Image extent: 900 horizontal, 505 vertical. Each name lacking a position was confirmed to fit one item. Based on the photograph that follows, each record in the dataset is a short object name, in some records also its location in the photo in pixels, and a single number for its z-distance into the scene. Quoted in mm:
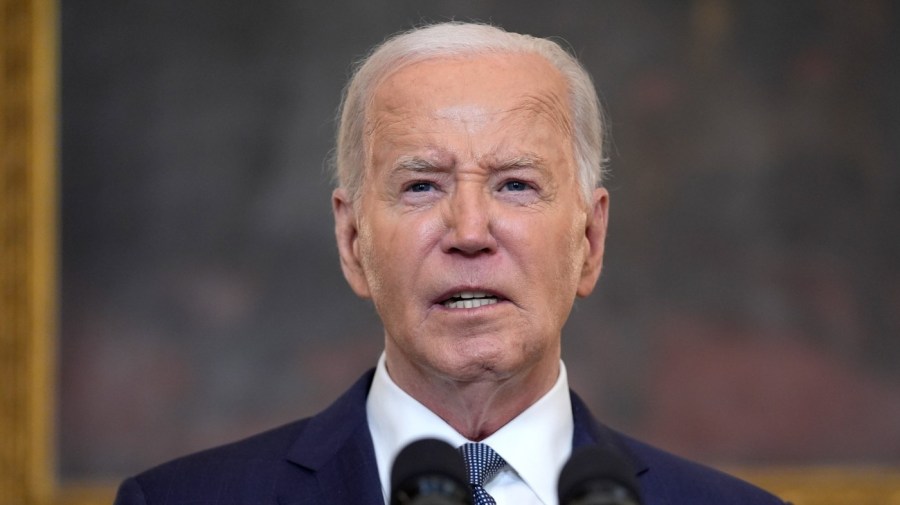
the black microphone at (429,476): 3312
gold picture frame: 5190
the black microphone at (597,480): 3315
